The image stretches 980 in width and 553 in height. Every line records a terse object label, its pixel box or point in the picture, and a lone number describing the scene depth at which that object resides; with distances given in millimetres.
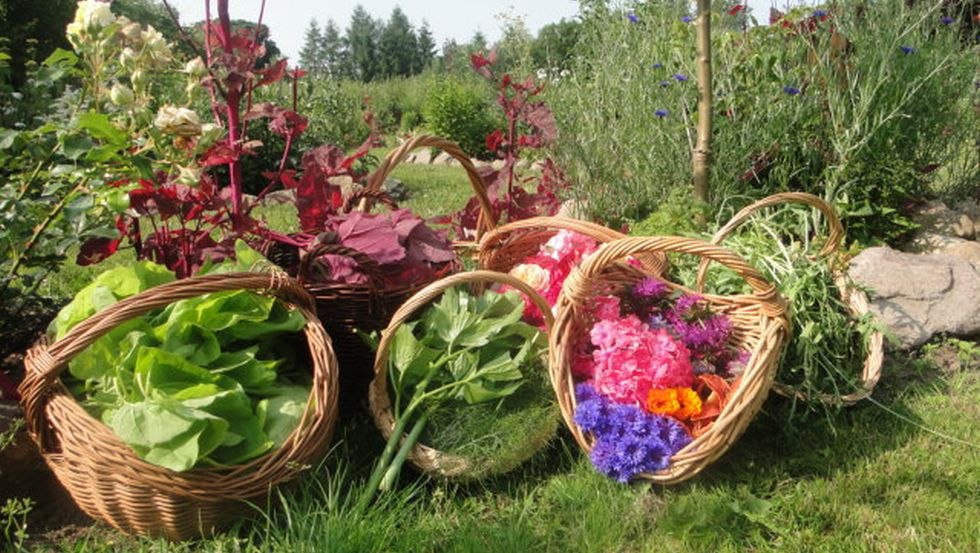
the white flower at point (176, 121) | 1729
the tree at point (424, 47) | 51050
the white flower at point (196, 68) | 1863
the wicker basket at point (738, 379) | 1826
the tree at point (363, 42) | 49850
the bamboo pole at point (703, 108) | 2926
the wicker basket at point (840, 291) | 2172
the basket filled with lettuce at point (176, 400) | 1536
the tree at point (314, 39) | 63638
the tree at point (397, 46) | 49900
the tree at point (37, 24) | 8938
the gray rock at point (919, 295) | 2680
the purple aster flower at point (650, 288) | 2287
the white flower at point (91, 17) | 1795
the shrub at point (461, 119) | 9883
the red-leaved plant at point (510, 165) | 2881
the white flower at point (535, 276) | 2365
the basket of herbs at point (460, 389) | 1895
